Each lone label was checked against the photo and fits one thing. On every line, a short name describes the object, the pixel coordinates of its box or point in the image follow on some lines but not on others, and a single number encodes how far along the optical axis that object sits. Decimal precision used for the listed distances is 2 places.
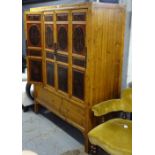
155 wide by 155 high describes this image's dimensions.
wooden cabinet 2.23
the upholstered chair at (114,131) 1.85
